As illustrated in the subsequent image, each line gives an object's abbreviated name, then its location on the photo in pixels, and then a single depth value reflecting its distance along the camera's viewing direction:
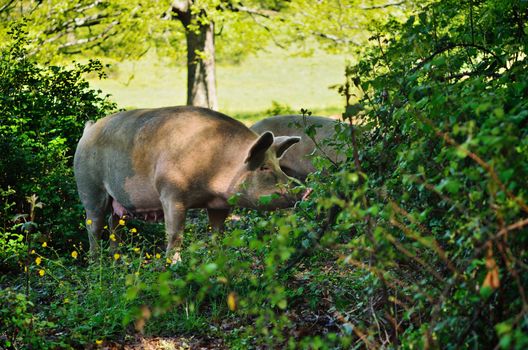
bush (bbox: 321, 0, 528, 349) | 7.07
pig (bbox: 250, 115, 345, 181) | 19.84
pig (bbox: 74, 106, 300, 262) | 15.61
